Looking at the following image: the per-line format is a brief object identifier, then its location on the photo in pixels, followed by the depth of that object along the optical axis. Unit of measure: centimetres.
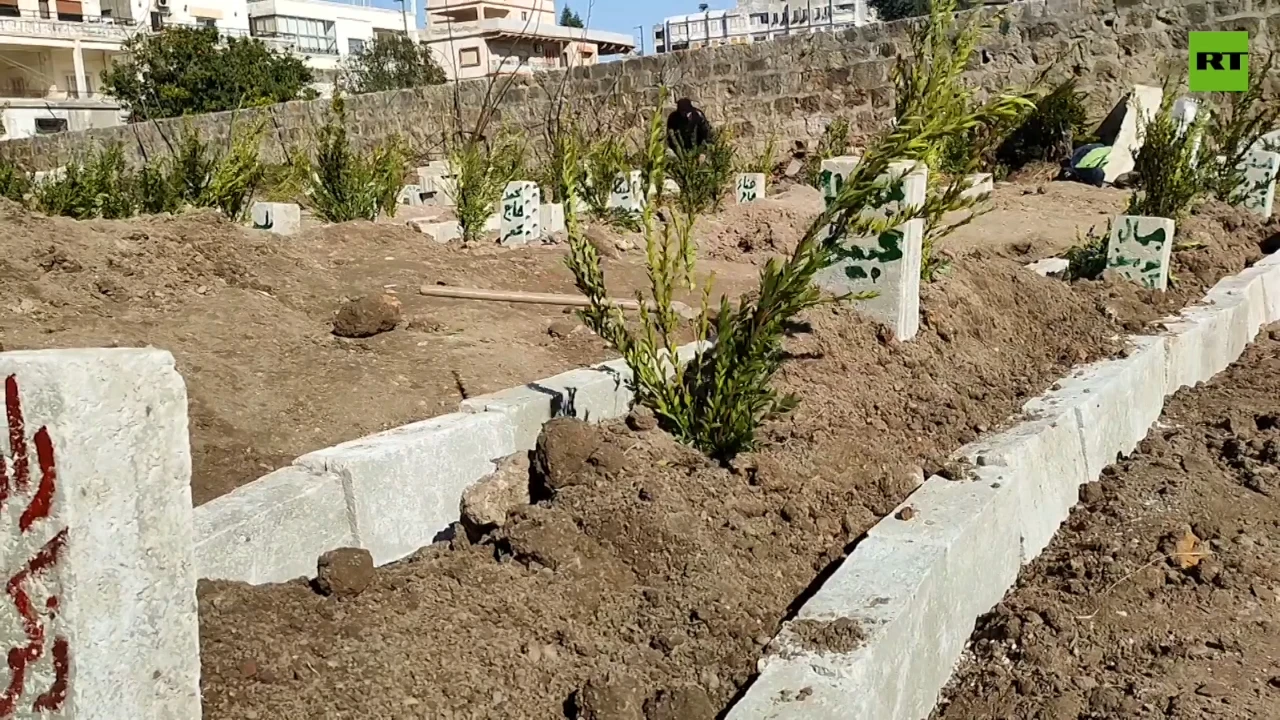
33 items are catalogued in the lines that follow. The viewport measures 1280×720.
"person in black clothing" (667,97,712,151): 1021
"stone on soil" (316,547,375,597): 209
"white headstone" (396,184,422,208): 1077
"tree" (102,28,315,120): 2891
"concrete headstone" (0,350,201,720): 131
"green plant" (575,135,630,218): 766
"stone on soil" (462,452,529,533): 262
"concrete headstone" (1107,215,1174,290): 478
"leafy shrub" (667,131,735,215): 811
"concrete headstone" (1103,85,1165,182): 963
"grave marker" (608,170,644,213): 784
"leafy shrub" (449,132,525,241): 646
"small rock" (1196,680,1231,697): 212
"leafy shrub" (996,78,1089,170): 1048
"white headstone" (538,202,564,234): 702
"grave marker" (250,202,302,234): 620
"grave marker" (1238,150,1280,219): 673
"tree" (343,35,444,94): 1922
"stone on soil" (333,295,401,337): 421
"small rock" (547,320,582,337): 442
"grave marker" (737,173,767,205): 920
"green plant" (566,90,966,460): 258
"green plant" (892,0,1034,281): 262
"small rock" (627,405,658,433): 280
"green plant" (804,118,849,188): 1093
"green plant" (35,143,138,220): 657
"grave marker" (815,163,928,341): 363
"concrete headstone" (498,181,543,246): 644
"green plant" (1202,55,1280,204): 623
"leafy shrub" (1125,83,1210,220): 541
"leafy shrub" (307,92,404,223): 686
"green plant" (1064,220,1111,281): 505
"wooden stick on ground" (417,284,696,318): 489
